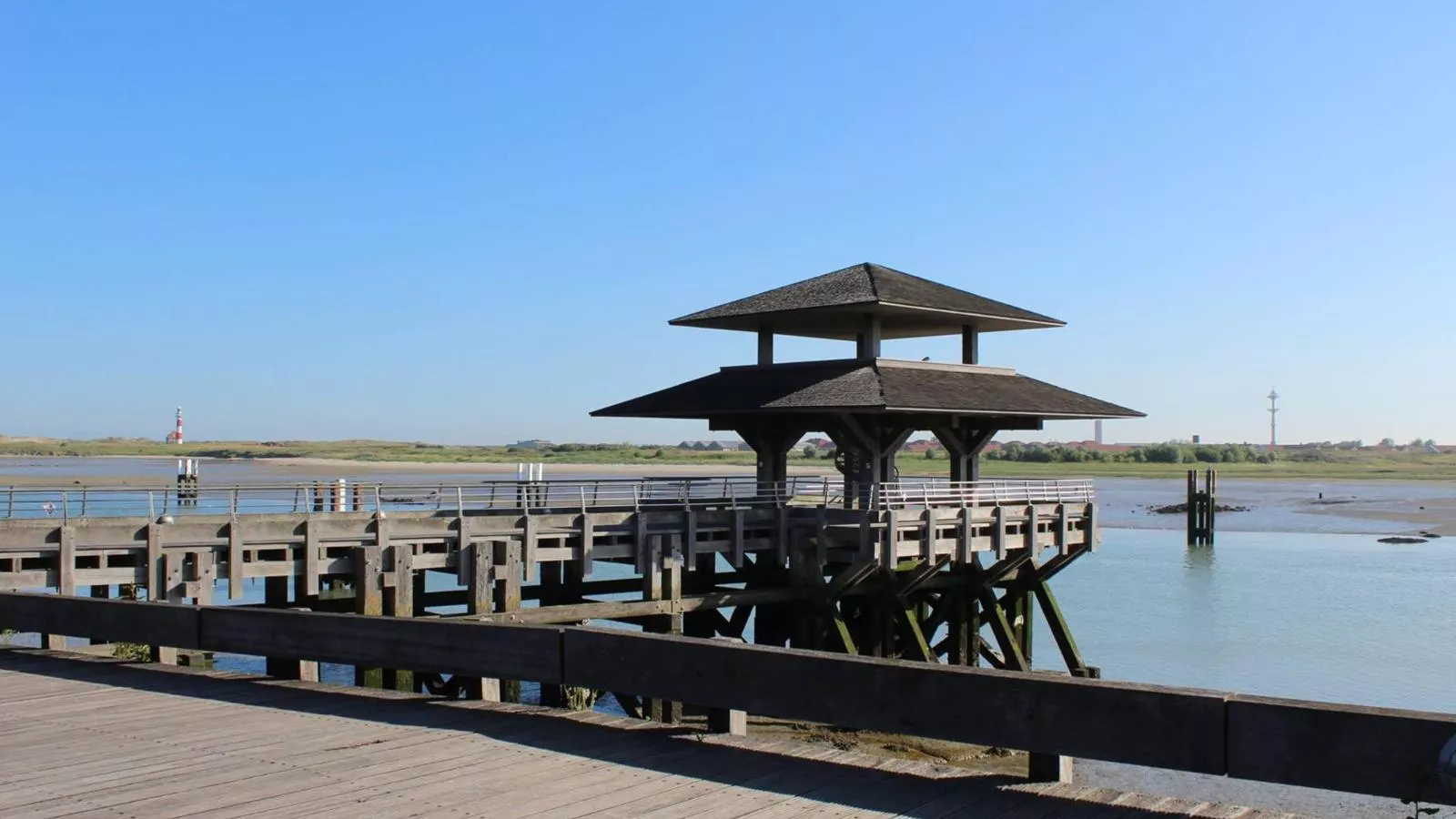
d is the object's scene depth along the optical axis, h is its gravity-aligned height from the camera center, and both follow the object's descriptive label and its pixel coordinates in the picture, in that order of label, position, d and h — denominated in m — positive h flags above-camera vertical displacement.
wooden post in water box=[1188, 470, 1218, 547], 68.31 -3.13
